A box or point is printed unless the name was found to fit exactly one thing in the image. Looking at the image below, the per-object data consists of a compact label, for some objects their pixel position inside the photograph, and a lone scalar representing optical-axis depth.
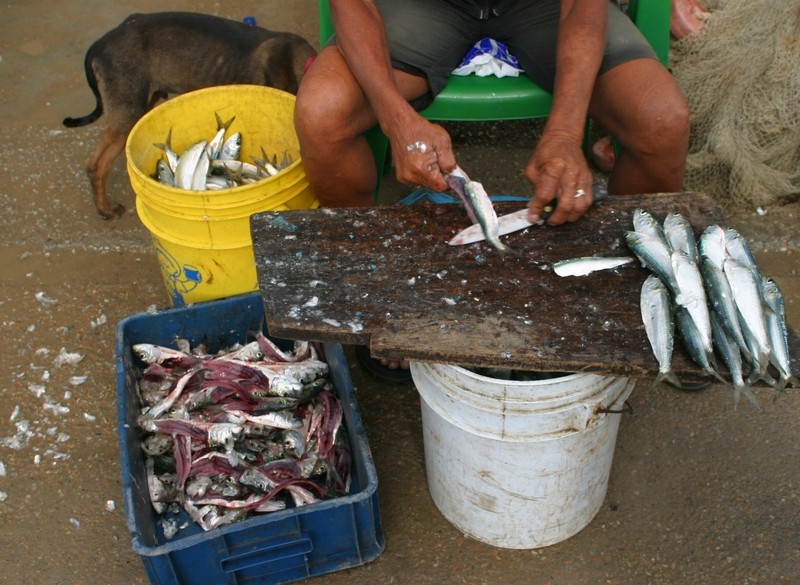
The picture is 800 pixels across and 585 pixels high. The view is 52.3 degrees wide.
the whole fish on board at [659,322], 2.03
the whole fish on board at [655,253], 2.23
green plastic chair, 3.27
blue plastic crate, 2.44
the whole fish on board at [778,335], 2.03
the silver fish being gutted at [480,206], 2.43
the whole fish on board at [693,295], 2.07
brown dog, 4.03
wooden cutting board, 2.12
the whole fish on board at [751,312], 2.04
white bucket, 2.25
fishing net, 3.91
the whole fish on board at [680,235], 2.32
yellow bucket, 2.96
